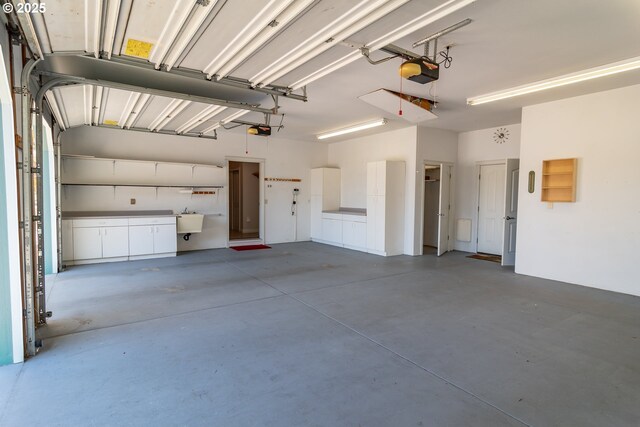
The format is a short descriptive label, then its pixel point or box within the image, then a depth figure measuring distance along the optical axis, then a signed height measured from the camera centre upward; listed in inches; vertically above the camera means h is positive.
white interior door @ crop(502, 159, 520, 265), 251.4 -10.8
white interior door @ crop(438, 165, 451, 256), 293.4 -9.1
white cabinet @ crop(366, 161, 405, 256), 286.7 -8.0
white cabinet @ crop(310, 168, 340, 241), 361.7 +2.9
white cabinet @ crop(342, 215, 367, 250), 310.2 -33.7
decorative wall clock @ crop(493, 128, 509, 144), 279.5 +54.5
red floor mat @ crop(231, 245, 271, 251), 316.8 -51.0
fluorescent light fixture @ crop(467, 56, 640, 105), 148.1 +60.5
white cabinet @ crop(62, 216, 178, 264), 237.8 -34.0
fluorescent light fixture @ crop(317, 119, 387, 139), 264.2 +60.0
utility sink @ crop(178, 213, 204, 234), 284.2 -24.4
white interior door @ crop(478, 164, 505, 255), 290.5 -8.5
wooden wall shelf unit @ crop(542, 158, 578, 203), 200.7 +12.5
